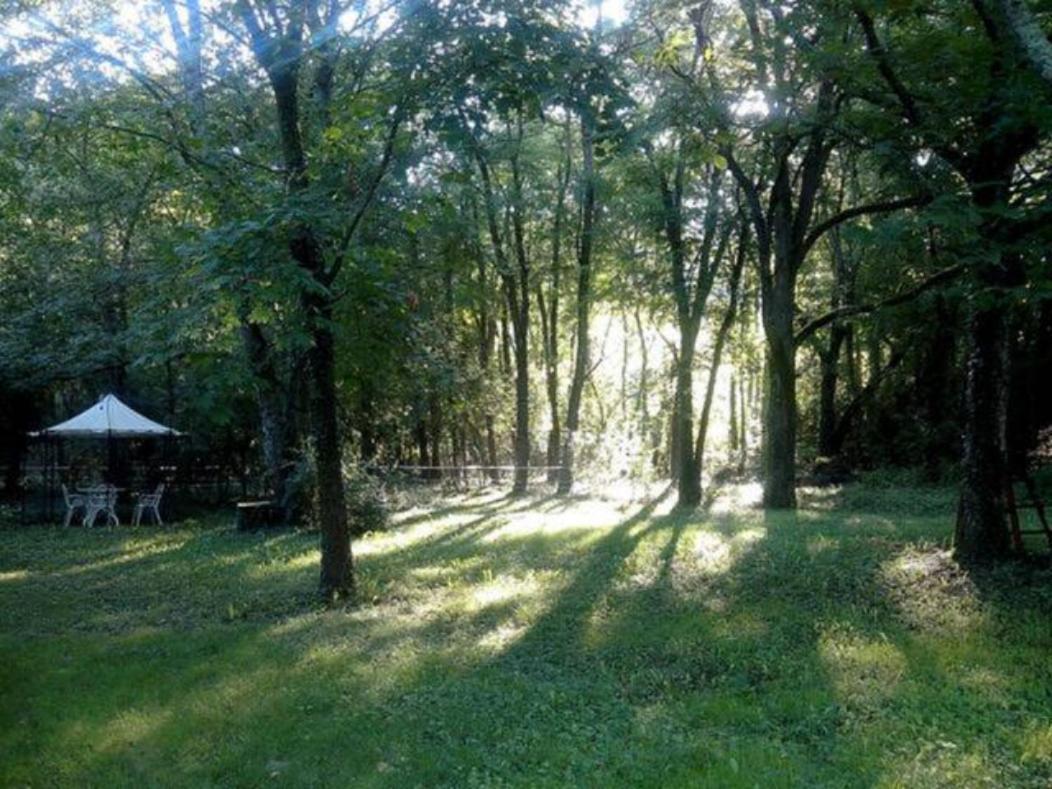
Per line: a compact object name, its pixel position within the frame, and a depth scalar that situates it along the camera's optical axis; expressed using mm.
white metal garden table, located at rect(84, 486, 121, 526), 18016
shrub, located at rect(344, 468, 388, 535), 14000
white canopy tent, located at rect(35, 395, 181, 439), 18125
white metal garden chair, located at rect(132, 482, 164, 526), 18359
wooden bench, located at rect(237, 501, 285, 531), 15711
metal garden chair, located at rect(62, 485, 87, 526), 17969
